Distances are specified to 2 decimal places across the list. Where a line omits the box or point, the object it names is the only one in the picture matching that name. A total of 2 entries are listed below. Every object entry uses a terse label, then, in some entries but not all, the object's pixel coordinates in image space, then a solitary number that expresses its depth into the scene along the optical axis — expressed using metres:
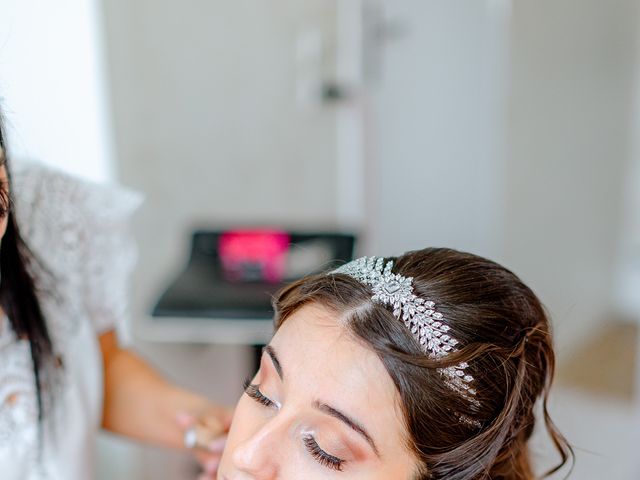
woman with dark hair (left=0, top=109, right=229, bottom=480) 0.93
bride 0.72
